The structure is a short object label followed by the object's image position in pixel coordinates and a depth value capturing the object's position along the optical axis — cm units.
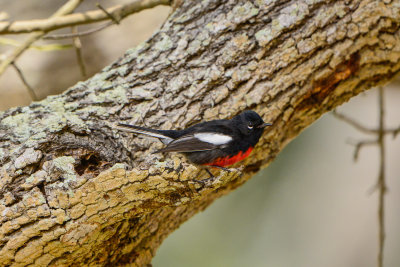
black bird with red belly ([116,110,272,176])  540
